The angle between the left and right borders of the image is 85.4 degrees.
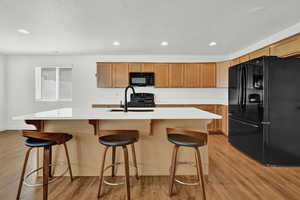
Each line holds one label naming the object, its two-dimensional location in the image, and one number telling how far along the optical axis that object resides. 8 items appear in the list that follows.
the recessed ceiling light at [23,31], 3.12
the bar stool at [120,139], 1.67
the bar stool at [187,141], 1.68
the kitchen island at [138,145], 2.22
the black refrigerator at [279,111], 2.61
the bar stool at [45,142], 1.65
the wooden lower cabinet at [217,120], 4.59
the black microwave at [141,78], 4.71
